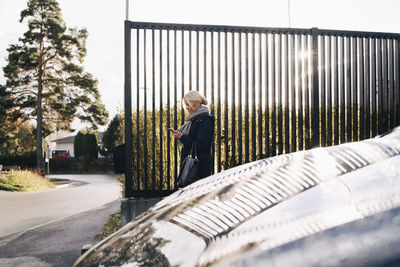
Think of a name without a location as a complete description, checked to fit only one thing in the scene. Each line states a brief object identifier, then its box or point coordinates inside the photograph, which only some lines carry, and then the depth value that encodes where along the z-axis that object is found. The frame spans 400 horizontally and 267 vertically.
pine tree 28.06
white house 81.94
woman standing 3.93
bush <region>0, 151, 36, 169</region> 36.97
